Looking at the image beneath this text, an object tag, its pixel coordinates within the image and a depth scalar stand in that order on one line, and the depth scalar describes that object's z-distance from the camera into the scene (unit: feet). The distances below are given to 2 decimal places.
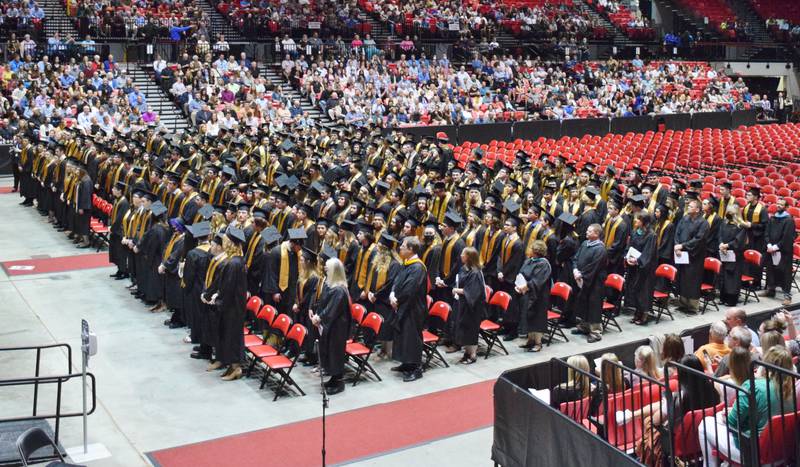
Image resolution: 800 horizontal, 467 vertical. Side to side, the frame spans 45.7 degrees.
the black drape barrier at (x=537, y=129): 97.96
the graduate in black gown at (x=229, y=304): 34.37
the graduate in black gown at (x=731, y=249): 44.55
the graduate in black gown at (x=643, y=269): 41.73
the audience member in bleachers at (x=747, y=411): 19.90
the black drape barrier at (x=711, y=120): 110.93
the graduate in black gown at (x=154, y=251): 43.27
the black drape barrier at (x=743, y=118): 115.34
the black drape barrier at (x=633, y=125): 104.83
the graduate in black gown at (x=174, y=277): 40.73
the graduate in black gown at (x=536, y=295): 37.52
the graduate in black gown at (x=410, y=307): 34.58
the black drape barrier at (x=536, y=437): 21.91
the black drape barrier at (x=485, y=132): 94.43
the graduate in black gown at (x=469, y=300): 35.81
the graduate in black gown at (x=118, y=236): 47.93
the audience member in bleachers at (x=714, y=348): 25.38
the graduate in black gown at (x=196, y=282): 36.73
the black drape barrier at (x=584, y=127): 101.24
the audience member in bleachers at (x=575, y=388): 24.18
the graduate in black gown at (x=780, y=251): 46.03
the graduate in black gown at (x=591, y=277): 39.24
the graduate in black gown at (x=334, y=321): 32.76
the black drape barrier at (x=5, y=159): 80.28
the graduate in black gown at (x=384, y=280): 36.27
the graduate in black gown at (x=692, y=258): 43.52
